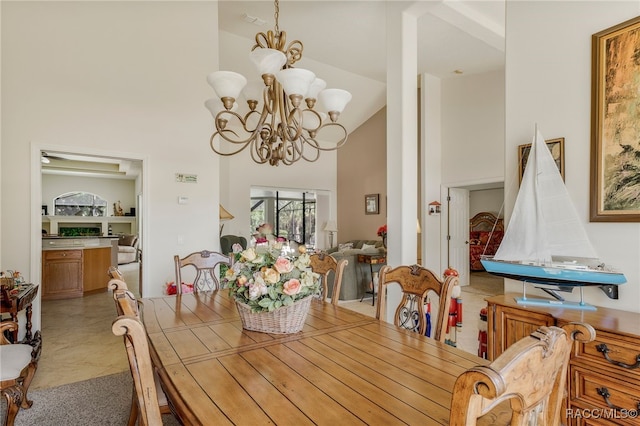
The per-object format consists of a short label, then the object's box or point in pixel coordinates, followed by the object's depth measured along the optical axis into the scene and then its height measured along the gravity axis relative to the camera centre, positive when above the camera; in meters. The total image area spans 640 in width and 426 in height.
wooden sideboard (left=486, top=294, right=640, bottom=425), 1.54 -0.76
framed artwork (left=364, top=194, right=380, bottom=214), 7.79 +0.19
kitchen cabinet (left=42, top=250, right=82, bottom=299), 5.30 -1.03
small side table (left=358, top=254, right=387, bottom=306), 5.26 -0.78
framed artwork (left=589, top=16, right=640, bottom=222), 1.88 +0.51
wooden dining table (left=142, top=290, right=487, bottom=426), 0.94 -0.57
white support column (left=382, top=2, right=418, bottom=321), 3.39 +0.74
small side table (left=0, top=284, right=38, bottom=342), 2.57 -0.72
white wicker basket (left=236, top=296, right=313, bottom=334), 1.53 -0.51
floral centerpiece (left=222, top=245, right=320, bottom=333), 1.48 -0.35
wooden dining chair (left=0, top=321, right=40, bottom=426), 1.90 -0.95
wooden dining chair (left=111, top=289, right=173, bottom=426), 0.93 -0.46
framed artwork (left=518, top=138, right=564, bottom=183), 2.19 +0.42
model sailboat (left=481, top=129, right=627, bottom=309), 2.00 -0.18
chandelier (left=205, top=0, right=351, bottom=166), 2.09 +0.82
